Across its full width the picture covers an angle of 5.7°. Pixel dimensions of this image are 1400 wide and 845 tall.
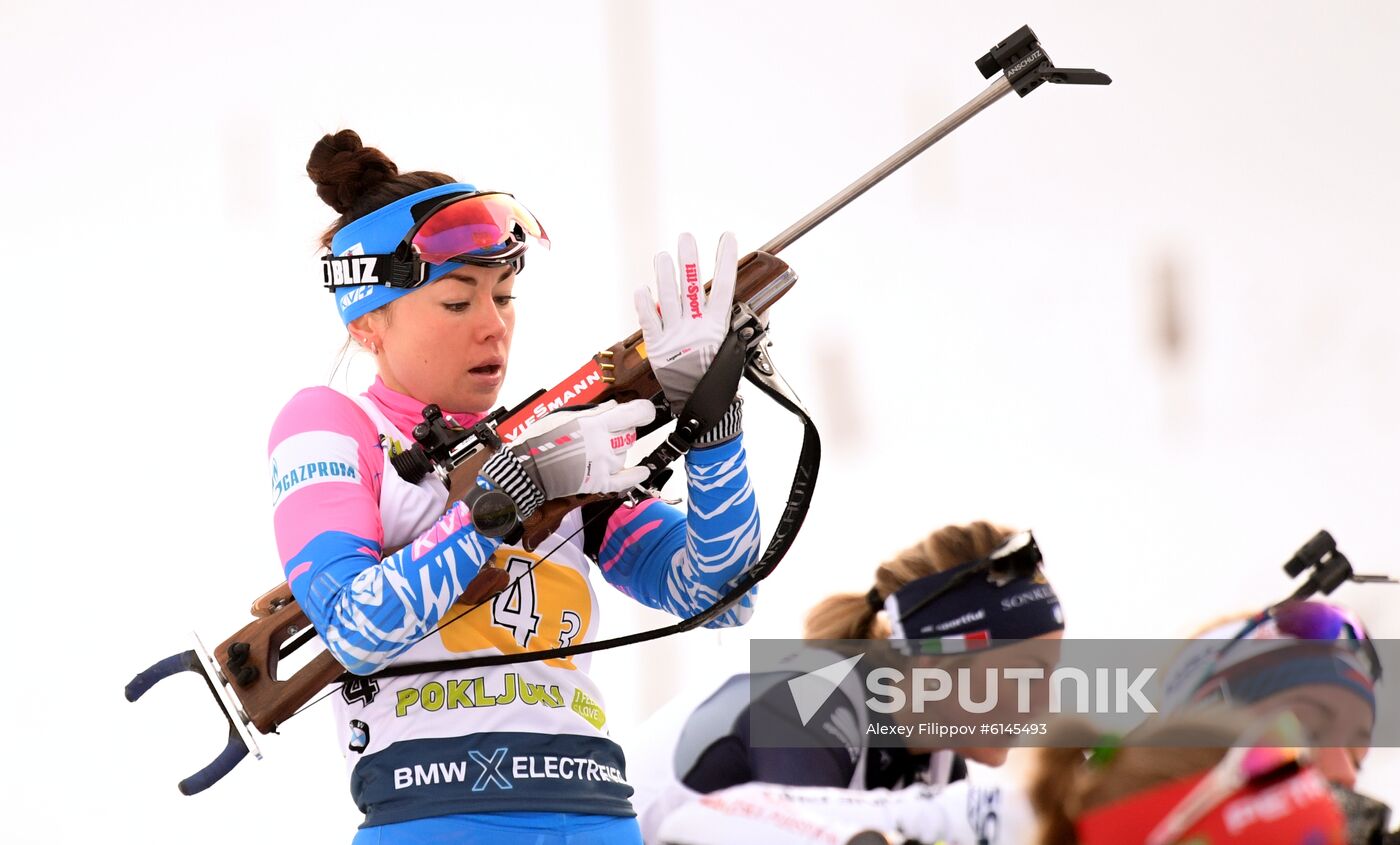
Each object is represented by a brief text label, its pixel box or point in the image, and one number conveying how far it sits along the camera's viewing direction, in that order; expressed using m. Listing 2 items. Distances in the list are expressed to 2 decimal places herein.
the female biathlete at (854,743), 13.48
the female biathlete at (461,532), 13.31
